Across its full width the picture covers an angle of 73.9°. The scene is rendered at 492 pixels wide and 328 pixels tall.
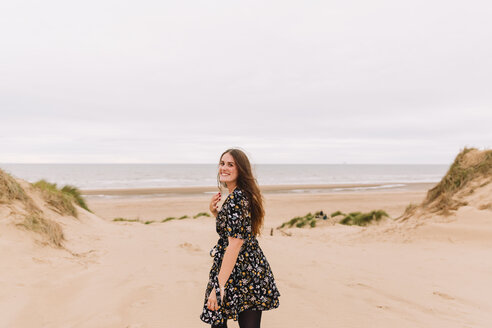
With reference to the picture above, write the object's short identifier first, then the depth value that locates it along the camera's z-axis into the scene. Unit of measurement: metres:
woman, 2.55
